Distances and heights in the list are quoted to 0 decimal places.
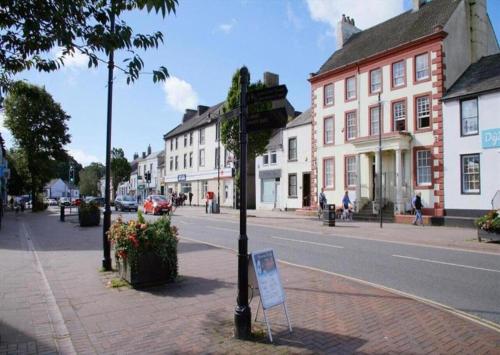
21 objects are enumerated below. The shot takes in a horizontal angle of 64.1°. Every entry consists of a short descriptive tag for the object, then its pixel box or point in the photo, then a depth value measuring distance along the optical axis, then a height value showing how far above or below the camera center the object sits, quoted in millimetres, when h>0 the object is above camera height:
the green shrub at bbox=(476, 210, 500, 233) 13953 -965
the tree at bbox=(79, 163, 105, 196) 95500 +3522
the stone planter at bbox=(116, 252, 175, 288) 7096 -1396
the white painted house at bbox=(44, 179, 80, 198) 105375 +1522
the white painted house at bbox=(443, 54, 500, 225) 20078 +2730
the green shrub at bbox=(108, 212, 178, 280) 7121 -832
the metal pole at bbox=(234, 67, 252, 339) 4793 -728
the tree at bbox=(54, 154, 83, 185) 104850 +6362
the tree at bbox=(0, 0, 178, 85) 4359 +1964
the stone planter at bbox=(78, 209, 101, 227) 20906 -1228
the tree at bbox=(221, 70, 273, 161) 29344 +4386
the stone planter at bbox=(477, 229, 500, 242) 14055 -1451
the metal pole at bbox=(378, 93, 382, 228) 22669 +2205
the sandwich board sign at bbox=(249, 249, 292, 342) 4903 -1062
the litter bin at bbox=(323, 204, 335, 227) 21422 -1130
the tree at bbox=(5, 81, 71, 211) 40594 +6578
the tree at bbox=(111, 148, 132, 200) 77812 +5213
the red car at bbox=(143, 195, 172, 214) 32406 -788
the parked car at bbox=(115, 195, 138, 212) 39031 -907
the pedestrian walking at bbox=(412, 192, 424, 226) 21623 -698
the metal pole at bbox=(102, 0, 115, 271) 8742 +220
